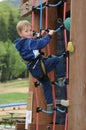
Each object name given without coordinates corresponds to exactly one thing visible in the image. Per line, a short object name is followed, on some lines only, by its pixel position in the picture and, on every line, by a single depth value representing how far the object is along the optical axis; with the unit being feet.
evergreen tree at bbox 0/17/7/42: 165.68
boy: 12.77
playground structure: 8.81
